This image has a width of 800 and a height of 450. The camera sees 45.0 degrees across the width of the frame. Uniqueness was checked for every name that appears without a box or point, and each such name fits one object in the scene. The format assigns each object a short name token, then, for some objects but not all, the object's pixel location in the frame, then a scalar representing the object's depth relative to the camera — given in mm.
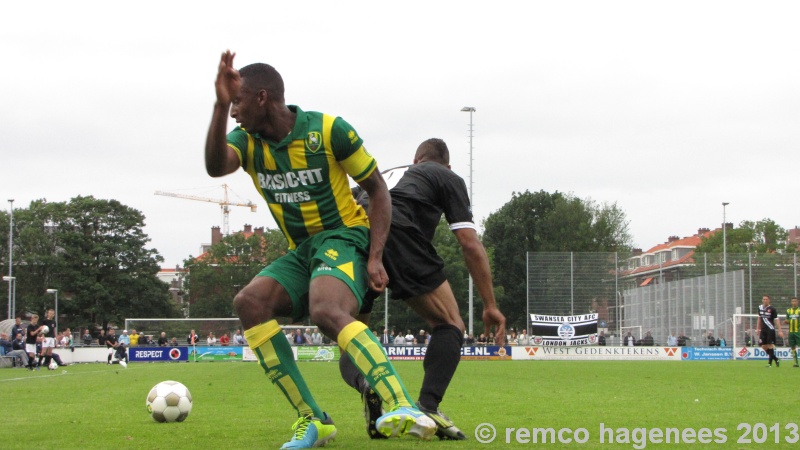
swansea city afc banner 43750
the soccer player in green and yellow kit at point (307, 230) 5355
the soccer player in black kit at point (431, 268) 6262
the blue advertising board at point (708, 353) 40312
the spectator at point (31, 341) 29250
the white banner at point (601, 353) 41719
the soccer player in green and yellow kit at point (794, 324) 26781
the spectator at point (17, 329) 30661
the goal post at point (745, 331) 42719
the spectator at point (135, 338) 43656
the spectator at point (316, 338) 42500
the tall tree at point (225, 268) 99750
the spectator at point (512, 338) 47000
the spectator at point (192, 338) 43469
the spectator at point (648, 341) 45156
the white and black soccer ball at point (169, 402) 7797
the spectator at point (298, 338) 41844
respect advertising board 41438
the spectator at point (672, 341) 44844
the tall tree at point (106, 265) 84375
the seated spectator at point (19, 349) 30656
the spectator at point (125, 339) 39312
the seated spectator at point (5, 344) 31891
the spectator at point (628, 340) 45094
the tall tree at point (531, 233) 85062
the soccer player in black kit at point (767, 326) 26875
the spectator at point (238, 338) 43812
